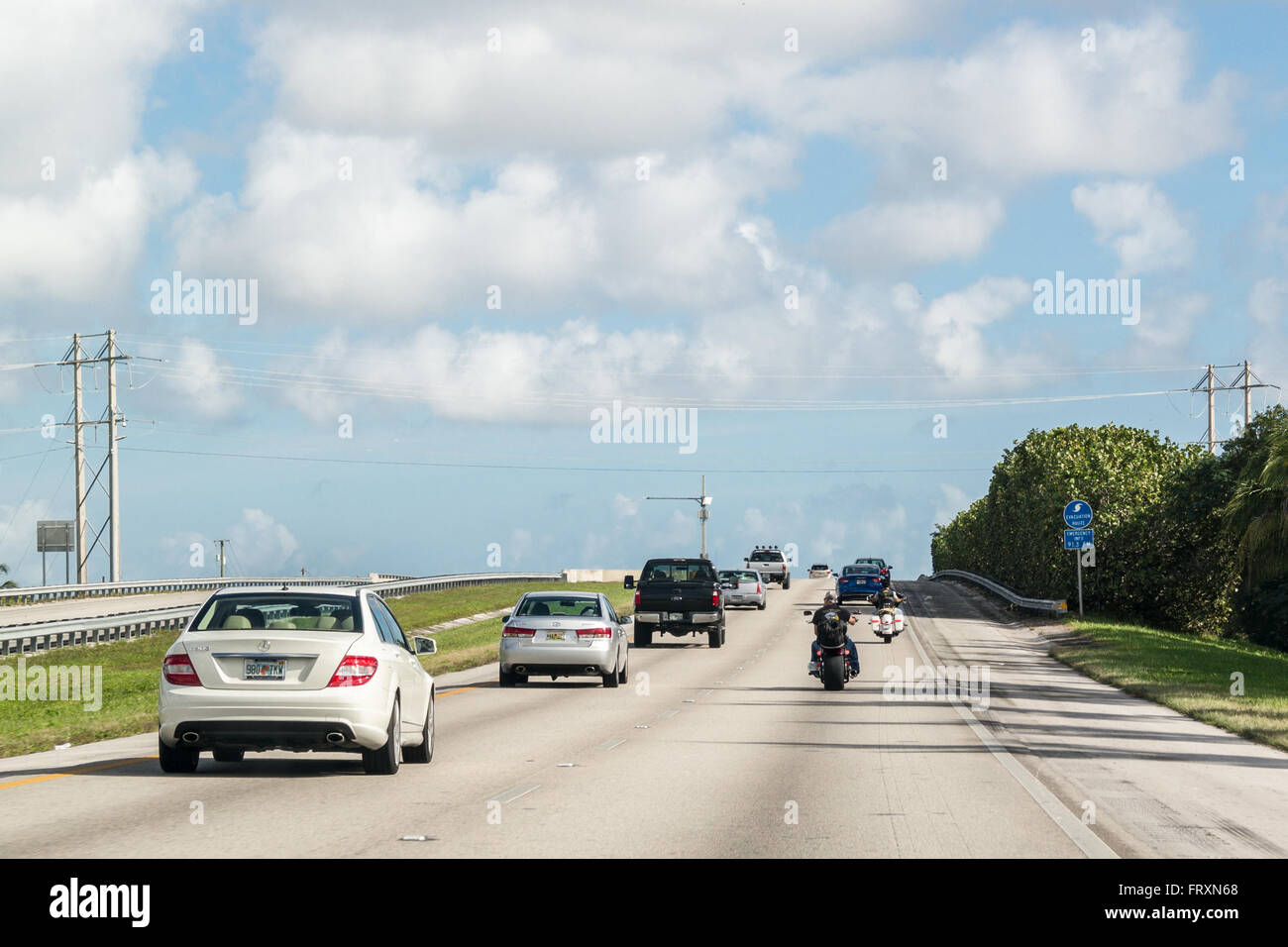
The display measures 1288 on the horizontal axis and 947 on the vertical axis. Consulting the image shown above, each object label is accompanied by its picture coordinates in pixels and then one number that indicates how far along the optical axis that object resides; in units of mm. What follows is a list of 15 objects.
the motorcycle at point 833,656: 26422
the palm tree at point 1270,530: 39375
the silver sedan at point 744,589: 62406
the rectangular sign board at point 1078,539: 43031
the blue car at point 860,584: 61469
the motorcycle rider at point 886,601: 43812
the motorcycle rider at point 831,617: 26858
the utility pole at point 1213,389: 77875
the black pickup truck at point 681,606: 41844
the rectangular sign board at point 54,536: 90188
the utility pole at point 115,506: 59938
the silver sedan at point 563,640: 28125
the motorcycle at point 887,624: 43453
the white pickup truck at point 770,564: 81000
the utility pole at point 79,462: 62469
